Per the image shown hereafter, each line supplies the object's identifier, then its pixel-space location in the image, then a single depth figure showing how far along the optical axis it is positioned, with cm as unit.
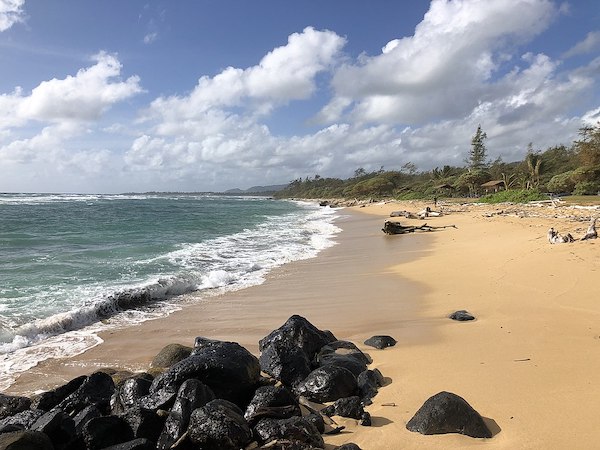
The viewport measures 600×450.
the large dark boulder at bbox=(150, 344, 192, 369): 555
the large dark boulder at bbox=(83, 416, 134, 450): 349
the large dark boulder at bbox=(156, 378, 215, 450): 356
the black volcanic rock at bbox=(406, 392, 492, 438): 374
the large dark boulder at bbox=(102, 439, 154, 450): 332
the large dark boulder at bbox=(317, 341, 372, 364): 557
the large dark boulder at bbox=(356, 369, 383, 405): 461
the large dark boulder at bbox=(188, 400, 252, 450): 345
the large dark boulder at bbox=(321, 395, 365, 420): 420
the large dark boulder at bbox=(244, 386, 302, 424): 396
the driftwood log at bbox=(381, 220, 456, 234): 2308
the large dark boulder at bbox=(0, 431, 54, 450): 312
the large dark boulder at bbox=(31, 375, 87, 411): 429
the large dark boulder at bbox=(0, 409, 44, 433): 368
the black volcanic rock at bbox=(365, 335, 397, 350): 626
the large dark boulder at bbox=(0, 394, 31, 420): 428
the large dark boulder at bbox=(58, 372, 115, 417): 423
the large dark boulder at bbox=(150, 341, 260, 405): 421
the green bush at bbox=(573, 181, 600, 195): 3750
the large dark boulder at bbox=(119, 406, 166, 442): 364
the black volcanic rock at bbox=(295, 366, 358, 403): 455
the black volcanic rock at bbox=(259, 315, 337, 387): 497
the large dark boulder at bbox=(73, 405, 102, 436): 367
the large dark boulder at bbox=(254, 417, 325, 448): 354
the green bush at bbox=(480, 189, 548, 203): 3675
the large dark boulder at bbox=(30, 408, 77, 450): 351
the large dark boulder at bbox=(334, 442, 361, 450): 346
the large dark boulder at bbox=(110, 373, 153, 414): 416
